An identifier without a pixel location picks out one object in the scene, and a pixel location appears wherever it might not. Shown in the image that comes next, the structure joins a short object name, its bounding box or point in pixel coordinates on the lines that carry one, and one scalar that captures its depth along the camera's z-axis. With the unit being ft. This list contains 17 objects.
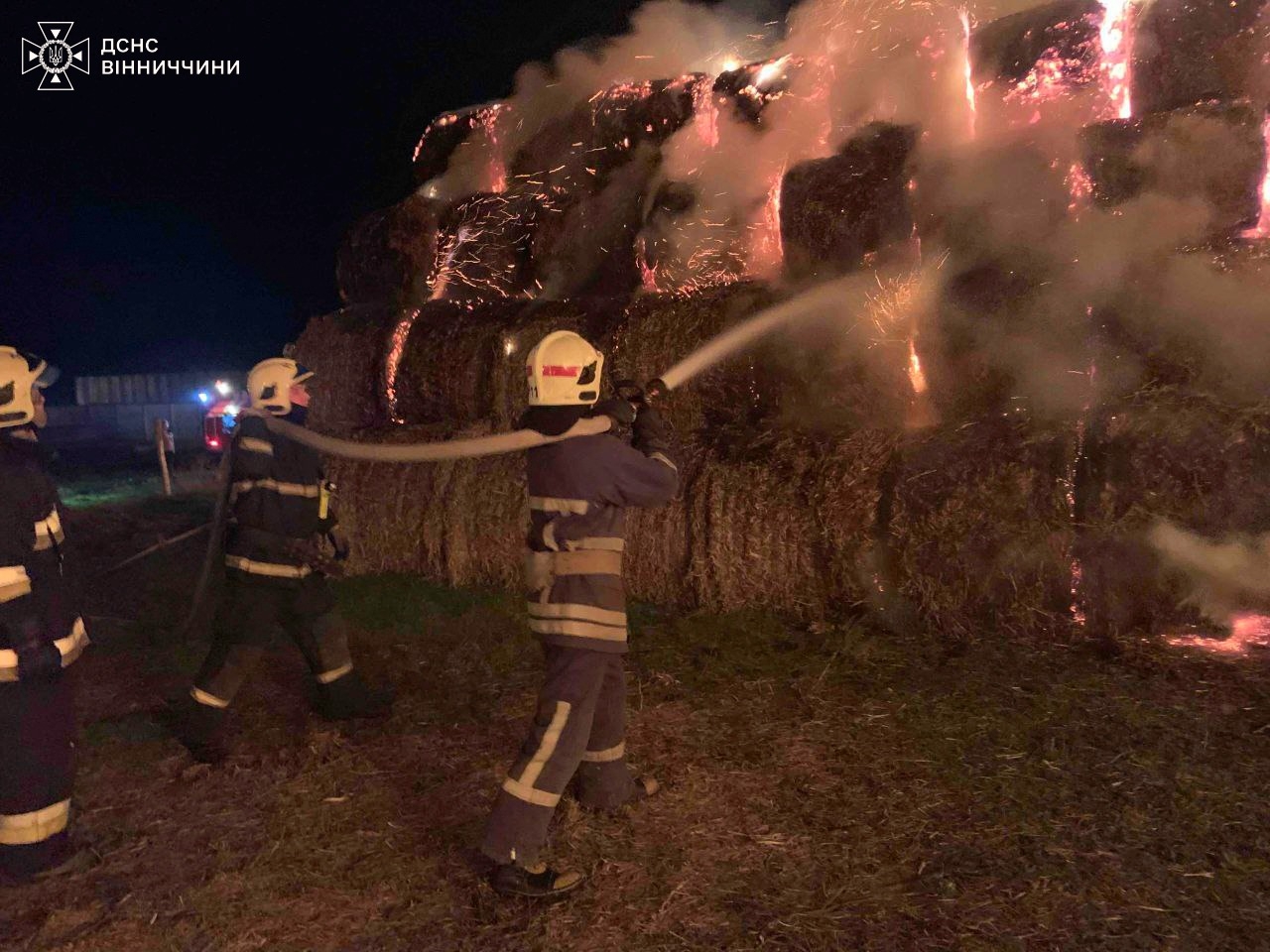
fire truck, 59.98
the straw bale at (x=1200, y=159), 20.83
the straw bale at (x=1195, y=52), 22.36
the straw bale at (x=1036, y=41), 26.25
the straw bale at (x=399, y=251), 40.34
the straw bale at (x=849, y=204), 26.17
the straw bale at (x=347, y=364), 36.55
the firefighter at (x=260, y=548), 17.07
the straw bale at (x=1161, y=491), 18.43
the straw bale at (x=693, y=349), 27.04
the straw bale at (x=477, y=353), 30.86
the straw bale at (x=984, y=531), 20.01
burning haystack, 20.10
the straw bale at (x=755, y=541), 23.43
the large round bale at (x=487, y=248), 39.88
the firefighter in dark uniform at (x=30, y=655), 13.19
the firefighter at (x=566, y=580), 12.24
